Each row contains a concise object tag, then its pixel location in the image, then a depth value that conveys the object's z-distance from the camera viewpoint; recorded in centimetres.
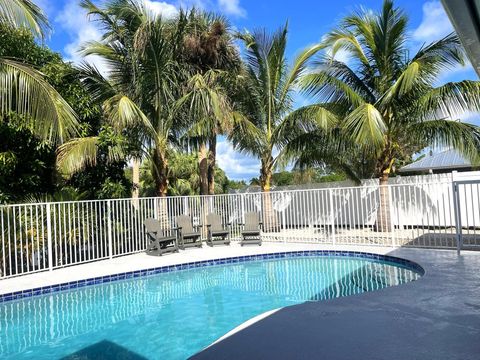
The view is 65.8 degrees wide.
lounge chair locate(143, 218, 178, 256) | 1077
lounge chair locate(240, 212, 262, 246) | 1214
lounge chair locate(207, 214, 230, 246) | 1233
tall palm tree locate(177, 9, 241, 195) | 1130
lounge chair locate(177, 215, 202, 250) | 1171
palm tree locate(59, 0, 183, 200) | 1080
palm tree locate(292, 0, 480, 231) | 1038
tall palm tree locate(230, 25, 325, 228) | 1345
